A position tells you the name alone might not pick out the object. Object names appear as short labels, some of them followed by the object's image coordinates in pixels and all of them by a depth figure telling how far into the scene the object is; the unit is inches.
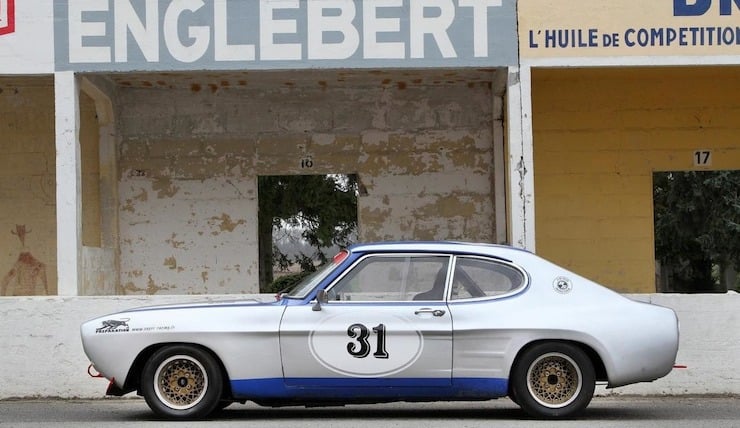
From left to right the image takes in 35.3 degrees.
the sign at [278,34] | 490.6
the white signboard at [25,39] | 488.7
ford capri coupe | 351.6
